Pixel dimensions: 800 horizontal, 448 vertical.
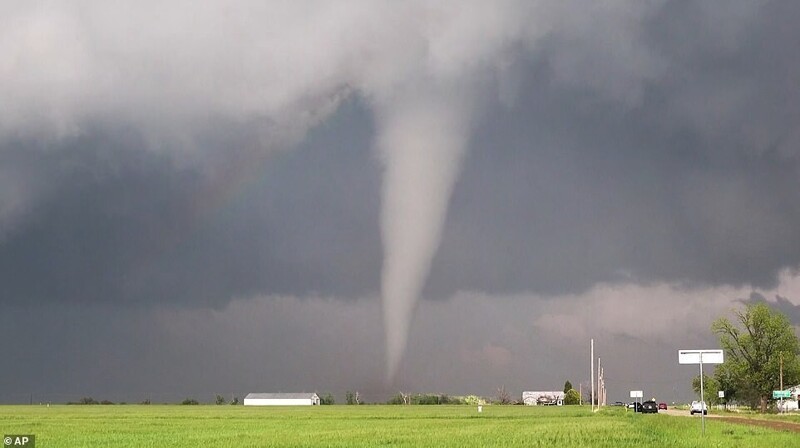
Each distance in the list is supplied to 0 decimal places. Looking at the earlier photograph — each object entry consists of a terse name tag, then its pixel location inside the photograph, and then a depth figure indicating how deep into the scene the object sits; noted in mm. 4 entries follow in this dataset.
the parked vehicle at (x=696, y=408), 116788
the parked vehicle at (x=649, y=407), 114438
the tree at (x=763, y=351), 129250
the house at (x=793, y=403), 153625
